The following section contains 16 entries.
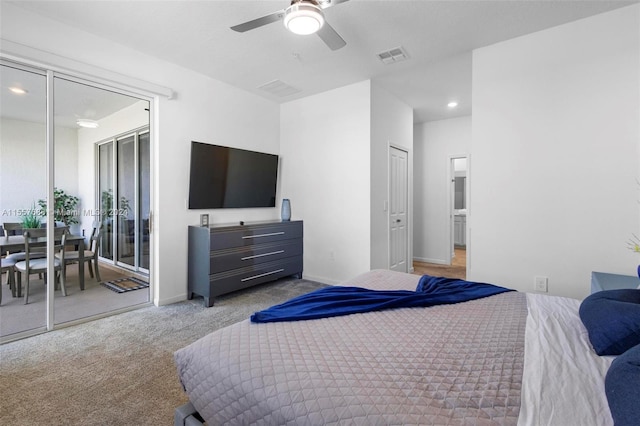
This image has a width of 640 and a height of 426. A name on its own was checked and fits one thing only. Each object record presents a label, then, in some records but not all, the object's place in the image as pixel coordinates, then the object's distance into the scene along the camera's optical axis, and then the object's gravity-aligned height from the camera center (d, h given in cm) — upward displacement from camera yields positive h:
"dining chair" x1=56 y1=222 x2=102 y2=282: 325 -43
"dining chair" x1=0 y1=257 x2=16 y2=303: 268 -51
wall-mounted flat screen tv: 387 +47
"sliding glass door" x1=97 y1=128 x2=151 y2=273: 354 +13
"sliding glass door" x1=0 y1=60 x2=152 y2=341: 270 +27
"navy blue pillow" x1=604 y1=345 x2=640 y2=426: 77 -49
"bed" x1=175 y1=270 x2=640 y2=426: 93 -58
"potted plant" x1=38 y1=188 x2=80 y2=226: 293 +6
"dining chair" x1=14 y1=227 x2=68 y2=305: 279 -46
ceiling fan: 196 +128
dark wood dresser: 357 -57
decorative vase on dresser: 473 +1
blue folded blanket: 164 -53
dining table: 268 -29
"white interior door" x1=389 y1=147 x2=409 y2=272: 474 +3
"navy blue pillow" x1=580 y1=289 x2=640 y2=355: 116 -46
